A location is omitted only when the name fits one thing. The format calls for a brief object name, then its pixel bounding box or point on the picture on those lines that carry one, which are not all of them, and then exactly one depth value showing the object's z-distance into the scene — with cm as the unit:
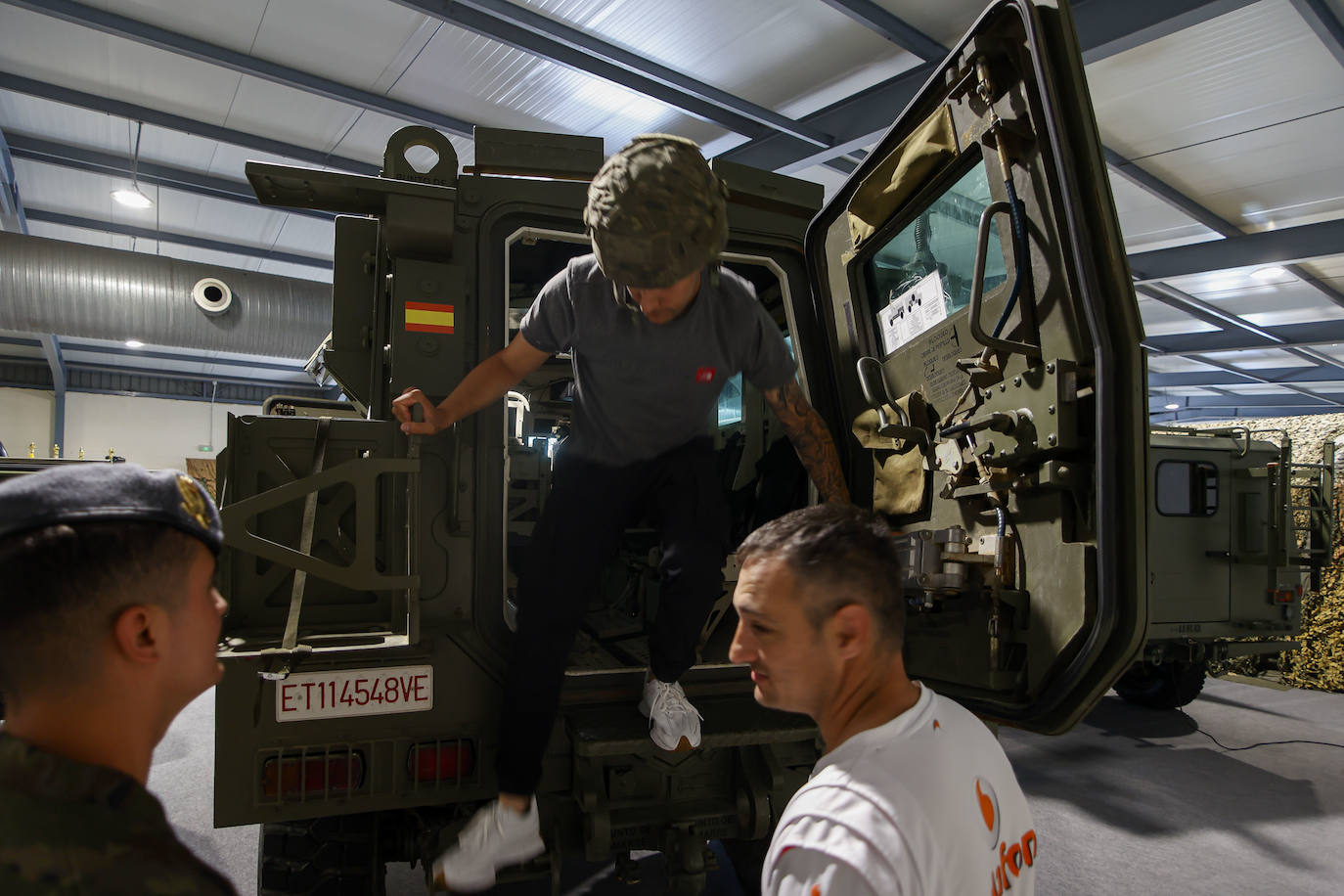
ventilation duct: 695
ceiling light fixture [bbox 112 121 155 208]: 743
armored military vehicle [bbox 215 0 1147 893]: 195
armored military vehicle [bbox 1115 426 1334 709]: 601
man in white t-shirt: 97
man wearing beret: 71
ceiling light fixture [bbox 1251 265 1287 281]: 875
